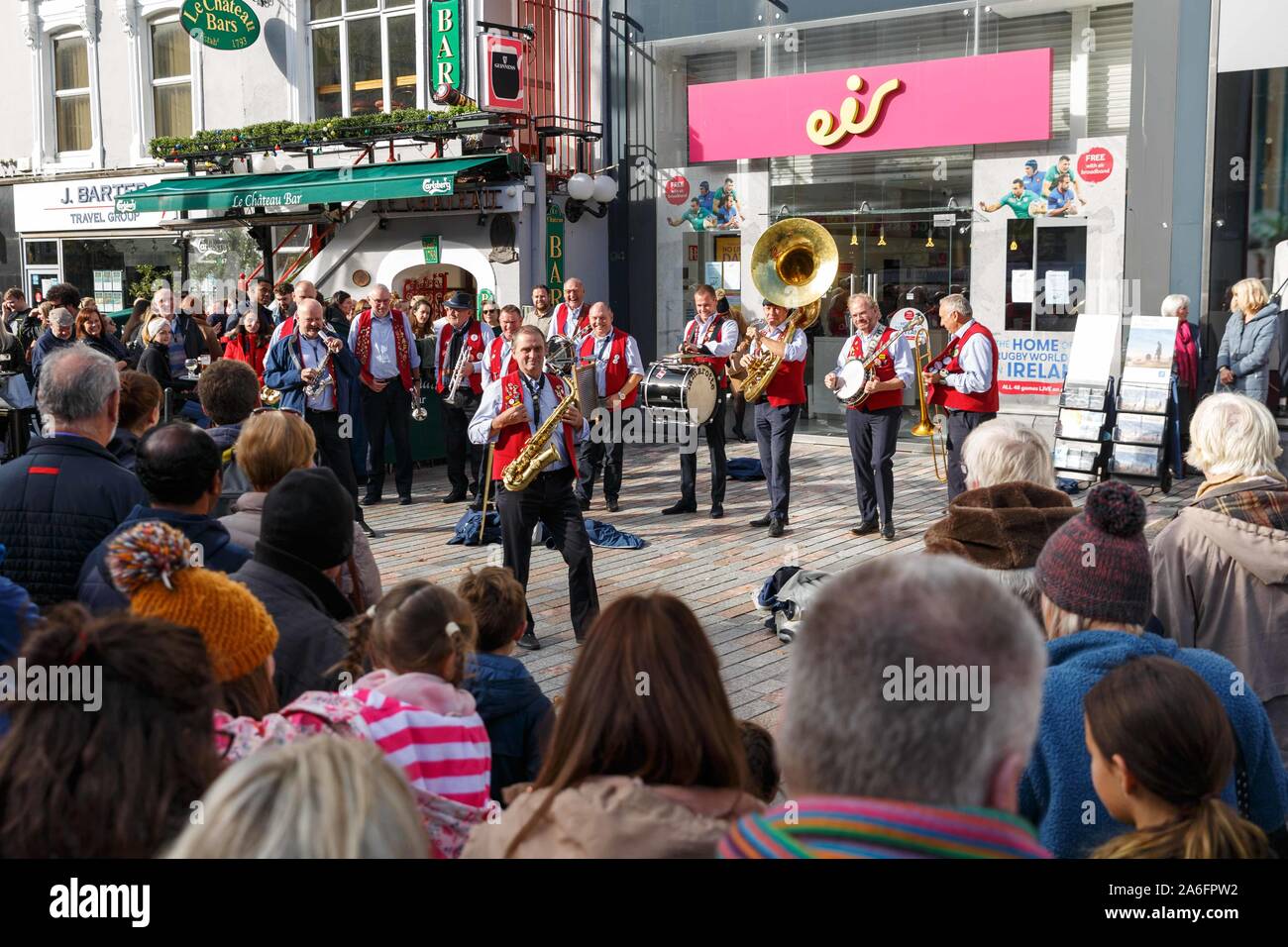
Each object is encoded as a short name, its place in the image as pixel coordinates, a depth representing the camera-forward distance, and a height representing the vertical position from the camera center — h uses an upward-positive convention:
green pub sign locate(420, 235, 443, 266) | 16.98 +1.36
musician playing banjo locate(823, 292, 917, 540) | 9.75 -0.51
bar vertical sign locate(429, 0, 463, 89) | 15.83 +3.91
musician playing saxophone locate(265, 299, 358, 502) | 10.11 -0.22
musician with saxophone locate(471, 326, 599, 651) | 7.23 -0.68
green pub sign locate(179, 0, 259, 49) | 17.50 +4.66
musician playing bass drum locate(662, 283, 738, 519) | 11.11 -0.01
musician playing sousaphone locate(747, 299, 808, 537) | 10.22 -0.50
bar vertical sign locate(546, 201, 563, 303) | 16.50 +1.34
